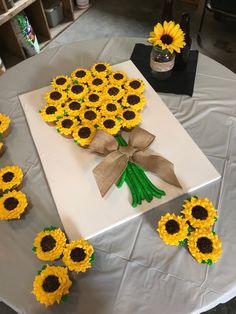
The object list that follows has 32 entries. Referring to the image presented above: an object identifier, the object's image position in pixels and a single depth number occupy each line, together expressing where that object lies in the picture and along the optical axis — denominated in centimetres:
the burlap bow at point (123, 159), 91
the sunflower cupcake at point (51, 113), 106
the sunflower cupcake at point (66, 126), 102
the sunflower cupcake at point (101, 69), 117
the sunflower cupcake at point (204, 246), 77
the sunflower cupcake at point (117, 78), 115
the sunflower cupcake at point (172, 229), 79
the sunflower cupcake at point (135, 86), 112
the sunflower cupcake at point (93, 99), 108
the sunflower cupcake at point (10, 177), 91
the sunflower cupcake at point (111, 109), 104
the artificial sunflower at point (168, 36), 106
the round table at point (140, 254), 73
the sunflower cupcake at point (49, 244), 78
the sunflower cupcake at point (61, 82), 114
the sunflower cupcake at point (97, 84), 113
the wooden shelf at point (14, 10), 188
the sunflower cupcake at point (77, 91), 110
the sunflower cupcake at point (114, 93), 109
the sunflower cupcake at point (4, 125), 105
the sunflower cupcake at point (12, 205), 85
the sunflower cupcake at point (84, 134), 98
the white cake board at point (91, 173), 86
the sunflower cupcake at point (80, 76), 116
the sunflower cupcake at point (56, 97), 110
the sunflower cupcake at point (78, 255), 75
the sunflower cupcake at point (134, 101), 107
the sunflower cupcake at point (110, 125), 100
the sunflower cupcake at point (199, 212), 81
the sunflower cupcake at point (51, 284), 71
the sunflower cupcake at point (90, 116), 104
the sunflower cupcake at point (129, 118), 102
